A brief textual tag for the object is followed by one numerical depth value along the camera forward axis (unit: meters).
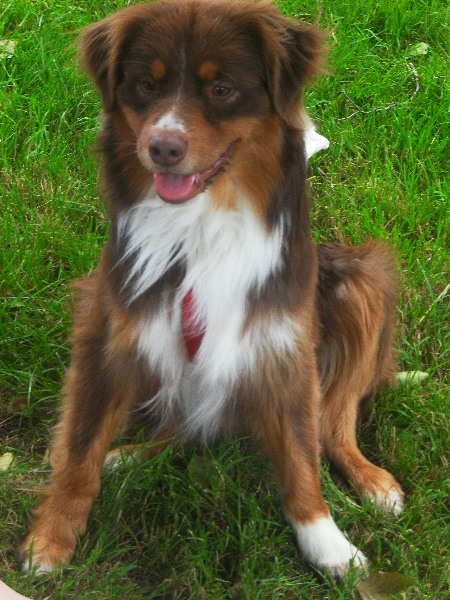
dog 2.71
